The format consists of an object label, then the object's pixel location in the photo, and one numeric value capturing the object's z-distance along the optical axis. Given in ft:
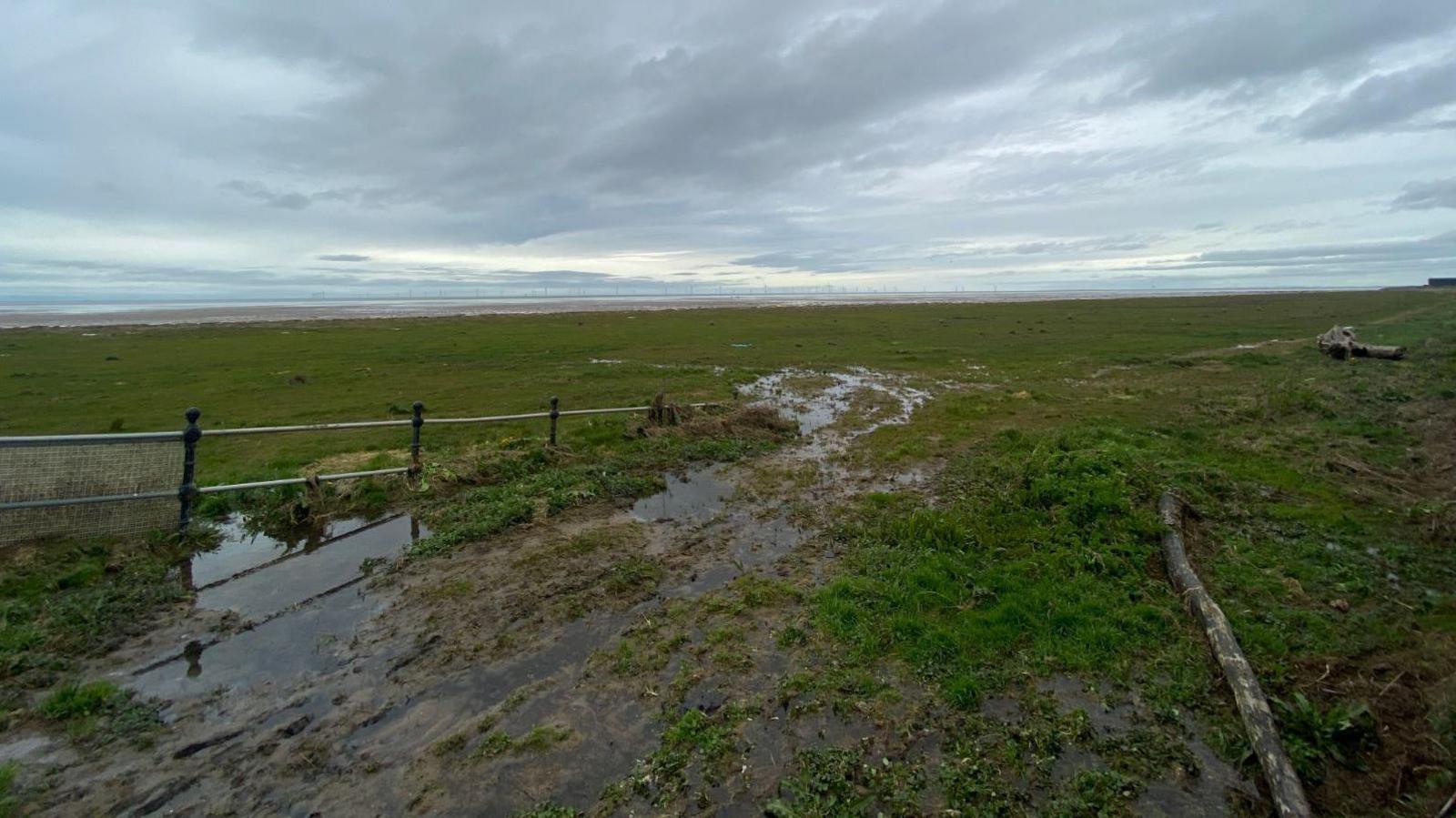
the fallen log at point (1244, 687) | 13.33
